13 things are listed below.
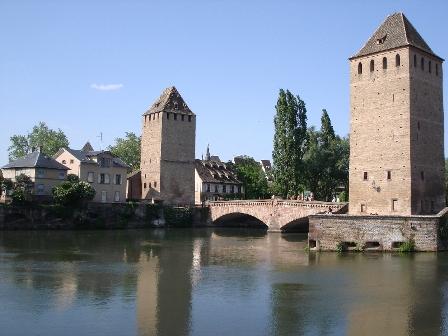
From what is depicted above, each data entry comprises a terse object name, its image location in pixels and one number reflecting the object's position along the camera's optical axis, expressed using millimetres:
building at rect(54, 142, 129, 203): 68375
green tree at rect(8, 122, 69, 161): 95688
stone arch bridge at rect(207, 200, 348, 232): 51062
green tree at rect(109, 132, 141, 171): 97000
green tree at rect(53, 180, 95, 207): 59531
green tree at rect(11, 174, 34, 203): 57438
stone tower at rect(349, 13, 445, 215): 40875
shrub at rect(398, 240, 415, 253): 35688
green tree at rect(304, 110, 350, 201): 60938
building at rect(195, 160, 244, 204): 82625
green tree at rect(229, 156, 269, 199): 86688
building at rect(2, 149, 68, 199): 62125
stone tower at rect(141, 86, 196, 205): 74250
